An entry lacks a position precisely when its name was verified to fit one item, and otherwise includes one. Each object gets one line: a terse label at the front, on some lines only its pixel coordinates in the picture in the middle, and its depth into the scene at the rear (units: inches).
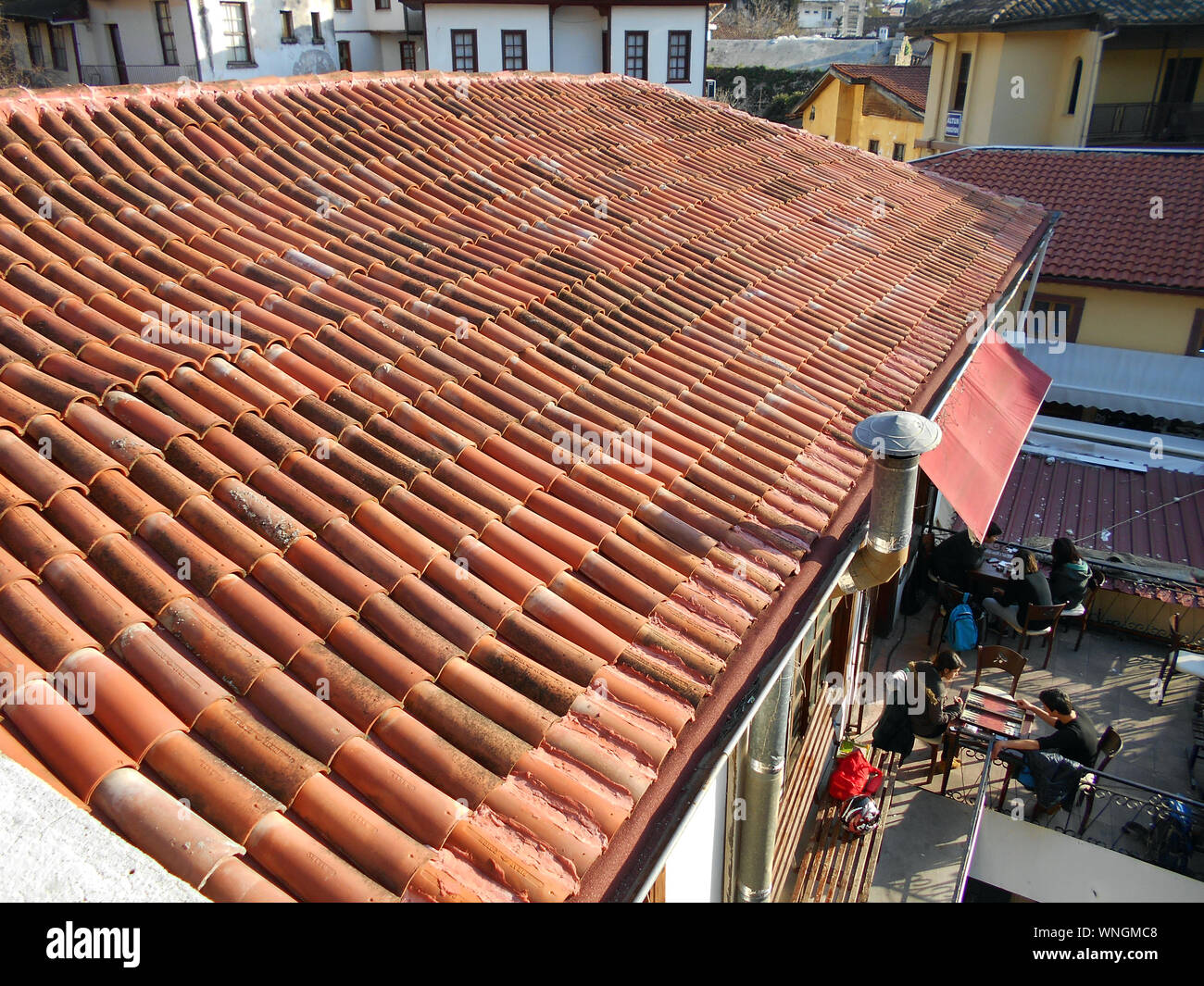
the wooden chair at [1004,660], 324.8
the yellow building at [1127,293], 623.2
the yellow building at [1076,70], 820.0
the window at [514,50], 1218.6
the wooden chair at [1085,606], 359.9
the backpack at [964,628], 343.6
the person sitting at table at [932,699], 285.7
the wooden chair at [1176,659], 326.0
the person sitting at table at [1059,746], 278.2
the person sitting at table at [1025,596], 339.9
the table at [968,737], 295.7
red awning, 259.1
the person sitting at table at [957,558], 359.9
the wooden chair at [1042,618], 341.7
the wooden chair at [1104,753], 285.4
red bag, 272.7
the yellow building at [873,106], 1264.8
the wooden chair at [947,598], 367.9
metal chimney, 185.0
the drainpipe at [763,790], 180.5
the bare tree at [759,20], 2514.8
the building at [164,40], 1160.8
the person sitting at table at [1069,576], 346.6
